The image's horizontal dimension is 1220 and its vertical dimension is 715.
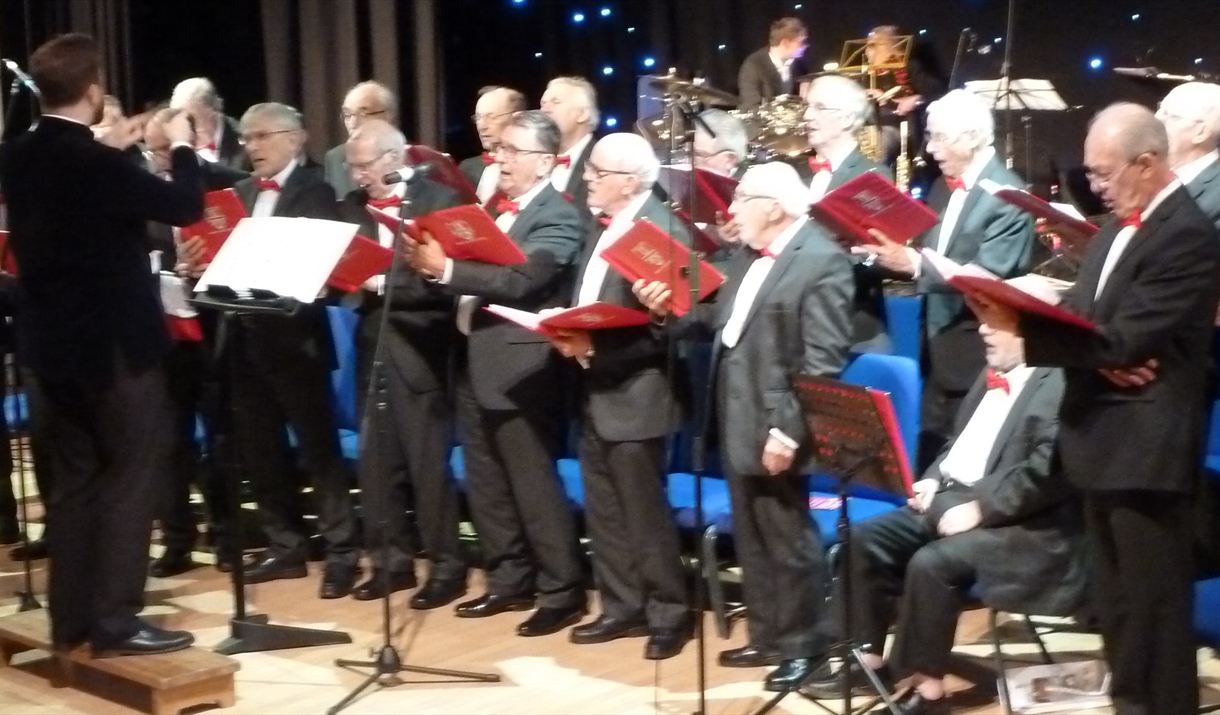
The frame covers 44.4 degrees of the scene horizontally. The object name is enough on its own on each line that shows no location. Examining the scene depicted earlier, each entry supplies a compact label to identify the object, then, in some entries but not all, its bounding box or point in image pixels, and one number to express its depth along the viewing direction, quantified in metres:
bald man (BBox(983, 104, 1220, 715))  3.23
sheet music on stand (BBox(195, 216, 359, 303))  4.01
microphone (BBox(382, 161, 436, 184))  3.95
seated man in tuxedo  3.75
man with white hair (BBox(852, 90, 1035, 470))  4.68
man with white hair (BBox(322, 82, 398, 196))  5.83
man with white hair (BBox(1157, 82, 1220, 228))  4.47
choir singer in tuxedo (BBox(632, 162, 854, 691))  4.04
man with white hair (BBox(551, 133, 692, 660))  4.42
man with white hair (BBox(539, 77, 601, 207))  5.33
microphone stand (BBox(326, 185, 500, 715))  4.08
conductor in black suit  3.85
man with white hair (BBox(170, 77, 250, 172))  5.89
